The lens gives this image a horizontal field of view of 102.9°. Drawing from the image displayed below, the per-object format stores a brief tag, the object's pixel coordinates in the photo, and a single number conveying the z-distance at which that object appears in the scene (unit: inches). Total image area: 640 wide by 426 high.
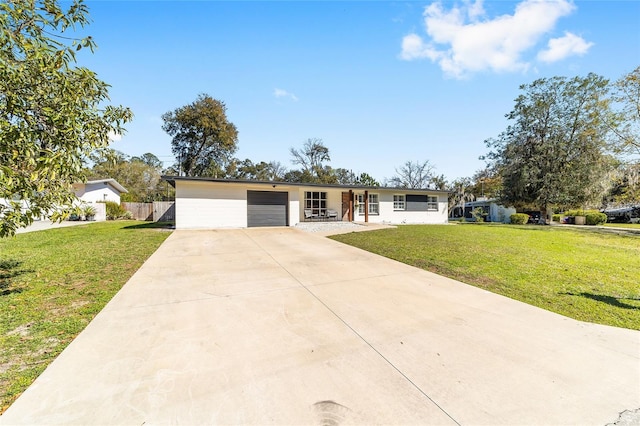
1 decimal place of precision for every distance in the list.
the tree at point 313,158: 1528.4
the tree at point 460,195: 1302.9
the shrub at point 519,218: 916.0
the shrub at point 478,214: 1085.5
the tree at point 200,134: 1015.6
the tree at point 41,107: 115.3
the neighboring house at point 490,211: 1116.5
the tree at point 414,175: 1541.6
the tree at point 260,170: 1627.7
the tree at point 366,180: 1605.6
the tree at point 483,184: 1378.3
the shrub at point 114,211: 827.4
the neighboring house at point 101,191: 864.3
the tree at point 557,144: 706.2
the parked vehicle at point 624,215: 967.3
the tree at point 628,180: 525.7
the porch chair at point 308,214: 671.8
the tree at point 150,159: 2158.0
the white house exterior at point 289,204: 510.6
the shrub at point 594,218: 868.0
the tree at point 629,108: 549.0
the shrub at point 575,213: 913.5
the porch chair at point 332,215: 677.3
